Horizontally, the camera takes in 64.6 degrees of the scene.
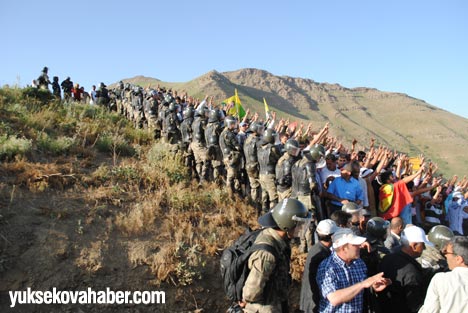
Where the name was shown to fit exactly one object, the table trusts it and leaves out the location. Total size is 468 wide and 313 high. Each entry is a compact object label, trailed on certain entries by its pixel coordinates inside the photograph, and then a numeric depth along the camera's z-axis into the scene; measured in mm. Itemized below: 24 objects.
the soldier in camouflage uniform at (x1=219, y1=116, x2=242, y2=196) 9141
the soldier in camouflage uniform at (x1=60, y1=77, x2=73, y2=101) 16828
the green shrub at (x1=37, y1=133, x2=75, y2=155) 9266
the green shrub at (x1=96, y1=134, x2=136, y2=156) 10586
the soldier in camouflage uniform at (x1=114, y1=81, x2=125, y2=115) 16844
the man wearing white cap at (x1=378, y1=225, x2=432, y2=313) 3826
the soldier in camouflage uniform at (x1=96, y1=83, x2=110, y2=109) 16781
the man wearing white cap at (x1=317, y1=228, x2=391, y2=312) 3631
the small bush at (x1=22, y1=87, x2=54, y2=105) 13367
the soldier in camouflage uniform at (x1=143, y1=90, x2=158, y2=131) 12820
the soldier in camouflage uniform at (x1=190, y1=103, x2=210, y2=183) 9844
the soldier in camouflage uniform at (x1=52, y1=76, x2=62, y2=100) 15992
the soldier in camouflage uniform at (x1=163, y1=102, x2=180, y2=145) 11172
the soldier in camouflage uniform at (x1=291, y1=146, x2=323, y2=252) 6799
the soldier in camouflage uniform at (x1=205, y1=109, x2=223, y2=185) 9680
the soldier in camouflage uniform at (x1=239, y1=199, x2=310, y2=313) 3393
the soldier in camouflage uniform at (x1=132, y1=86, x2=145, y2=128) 14180
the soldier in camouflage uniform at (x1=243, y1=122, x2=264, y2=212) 8773
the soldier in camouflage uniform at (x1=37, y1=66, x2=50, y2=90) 15261
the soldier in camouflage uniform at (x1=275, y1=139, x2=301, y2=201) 7406
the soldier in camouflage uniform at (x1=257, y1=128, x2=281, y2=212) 8047
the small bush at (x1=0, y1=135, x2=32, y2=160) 8320
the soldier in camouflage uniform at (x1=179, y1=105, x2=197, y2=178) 10477
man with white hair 3172
